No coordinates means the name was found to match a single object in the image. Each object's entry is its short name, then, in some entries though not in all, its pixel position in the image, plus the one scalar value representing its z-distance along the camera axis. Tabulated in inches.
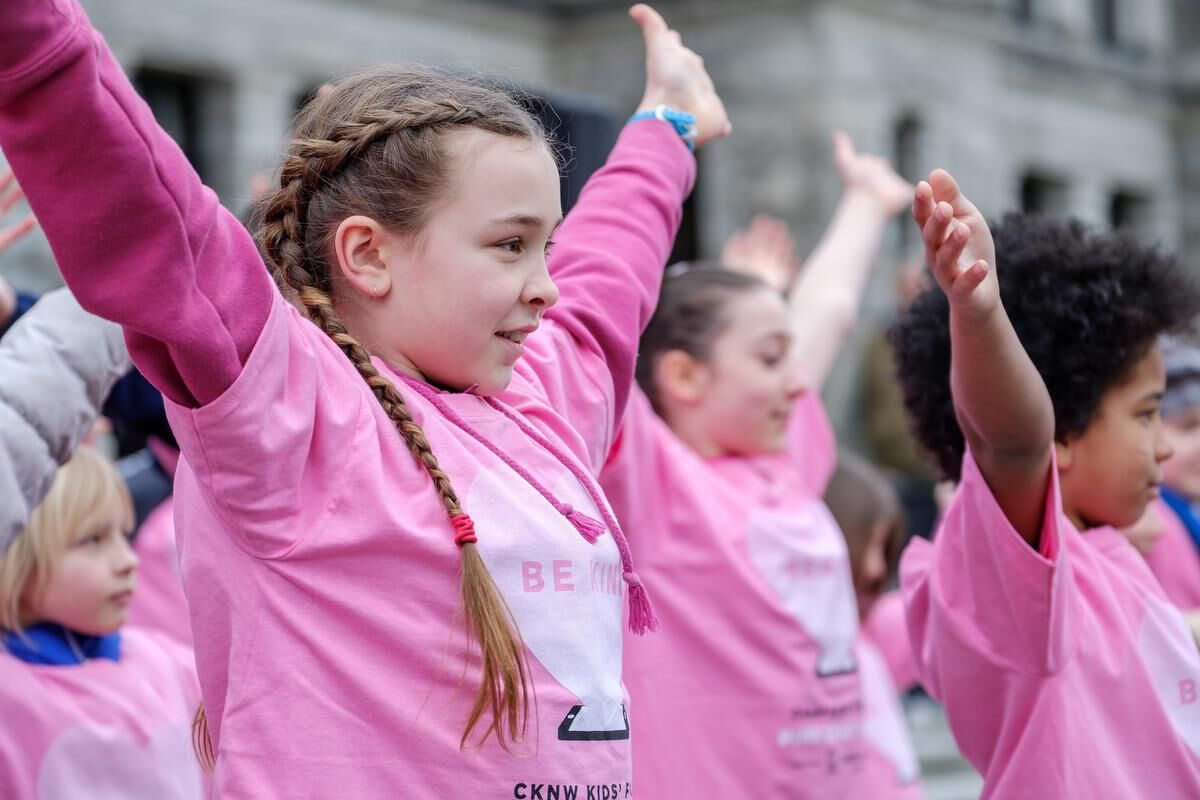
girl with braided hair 114.7
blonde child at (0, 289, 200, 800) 175.8
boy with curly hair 157.5
